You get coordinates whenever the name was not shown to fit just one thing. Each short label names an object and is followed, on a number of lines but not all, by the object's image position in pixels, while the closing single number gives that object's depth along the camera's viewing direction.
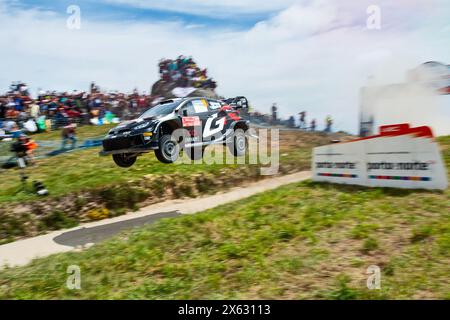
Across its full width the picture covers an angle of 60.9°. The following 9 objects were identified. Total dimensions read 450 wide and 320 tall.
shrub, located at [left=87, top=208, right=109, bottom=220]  9.28
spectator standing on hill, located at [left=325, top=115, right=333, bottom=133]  16.59
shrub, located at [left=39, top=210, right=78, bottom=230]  8.79
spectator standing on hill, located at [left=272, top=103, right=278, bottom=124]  16.83
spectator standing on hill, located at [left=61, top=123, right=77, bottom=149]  10.66
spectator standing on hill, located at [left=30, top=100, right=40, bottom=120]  12.71
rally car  8.23
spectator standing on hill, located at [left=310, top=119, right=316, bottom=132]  16.39
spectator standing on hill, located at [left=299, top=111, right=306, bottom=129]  16.56
